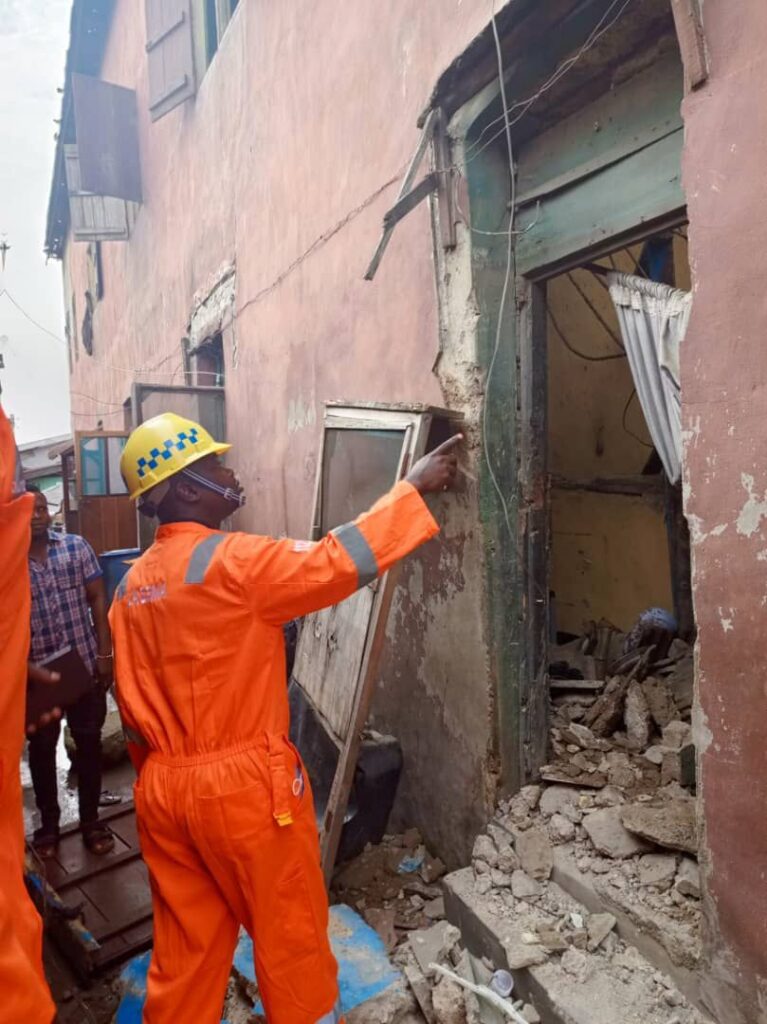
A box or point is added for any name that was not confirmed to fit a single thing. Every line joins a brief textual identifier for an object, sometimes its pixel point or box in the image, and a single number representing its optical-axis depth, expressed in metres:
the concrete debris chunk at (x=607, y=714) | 3.19
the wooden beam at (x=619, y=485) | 5.33
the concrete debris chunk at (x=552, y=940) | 2.25
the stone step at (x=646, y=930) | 2.02
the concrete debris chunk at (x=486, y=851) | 2.71
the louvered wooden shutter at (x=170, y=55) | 7.03
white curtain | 2.31
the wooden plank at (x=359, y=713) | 2.77
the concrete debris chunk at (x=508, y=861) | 2.64
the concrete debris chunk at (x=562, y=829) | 2.62
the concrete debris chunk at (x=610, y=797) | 2.70
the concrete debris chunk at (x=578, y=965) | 2.15
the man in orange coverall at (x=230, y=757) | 2.03
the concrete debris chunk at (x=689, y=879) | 2.19
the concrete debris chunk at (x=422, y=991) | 2.33
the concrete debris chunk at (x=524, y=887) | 2.51
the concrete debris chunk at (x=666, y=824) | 2.30
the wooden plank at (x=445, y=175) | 2.83
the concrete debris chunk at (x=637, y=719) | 3.07
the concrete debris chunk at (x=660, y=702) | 3.16
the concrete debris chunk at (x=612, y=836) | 2.42
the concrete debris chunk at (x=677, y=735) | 2.96
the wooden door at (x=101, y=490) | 7.46
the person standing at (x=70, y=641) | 3.55
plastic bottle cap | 2.27
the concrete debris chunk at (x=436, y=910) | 2.89
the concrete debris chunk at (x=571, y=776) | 2.83
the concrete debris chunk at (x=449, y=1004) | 2.26
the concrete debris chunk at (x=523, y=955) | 2.21
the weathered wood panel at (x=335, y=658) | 2.91
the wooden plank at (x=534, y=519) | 2.89
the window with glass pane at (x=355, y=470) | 2.90
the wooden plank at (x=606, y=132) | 2.25
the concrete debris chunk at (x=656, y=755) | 2.90
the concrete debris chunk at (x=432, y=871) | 3.12
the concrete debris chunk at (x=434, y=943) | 2.52
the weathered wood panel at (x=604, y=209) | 2.26
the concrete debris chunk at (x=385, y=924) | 2.81
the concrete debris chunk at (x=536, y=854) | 2.55
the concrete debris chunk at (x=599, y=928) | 2.25
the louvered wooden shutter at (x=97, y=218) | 10.09
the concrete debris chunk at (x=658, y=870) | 2.28
